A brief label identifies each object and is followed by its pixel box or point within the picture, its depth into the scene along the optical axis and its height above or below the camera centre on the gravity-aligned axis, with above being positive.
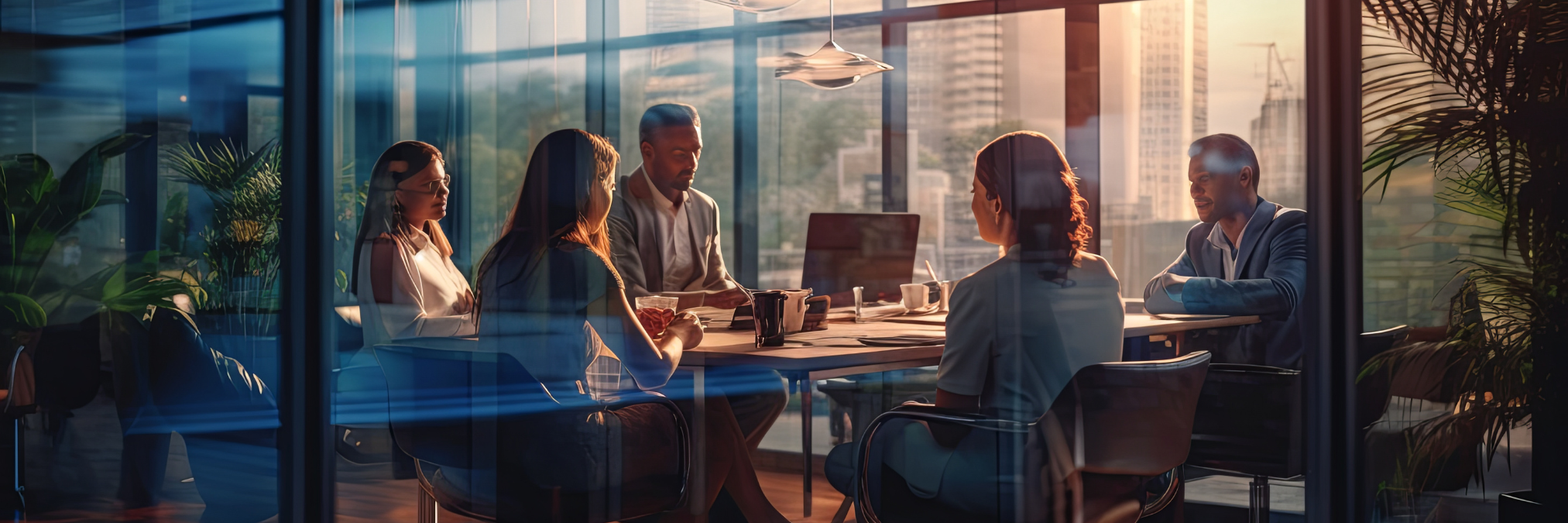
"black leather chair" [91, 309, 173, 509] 3.27 -0.46
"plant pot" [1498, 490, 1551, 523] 2.46 -0.57
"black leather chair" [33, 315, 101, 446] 3.30 -0.34
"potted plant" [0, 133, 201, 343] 3.23 +0.09
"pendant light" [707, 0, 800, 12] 2.57 +0.61
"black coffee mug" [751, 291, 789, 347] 2.52 -0.13
